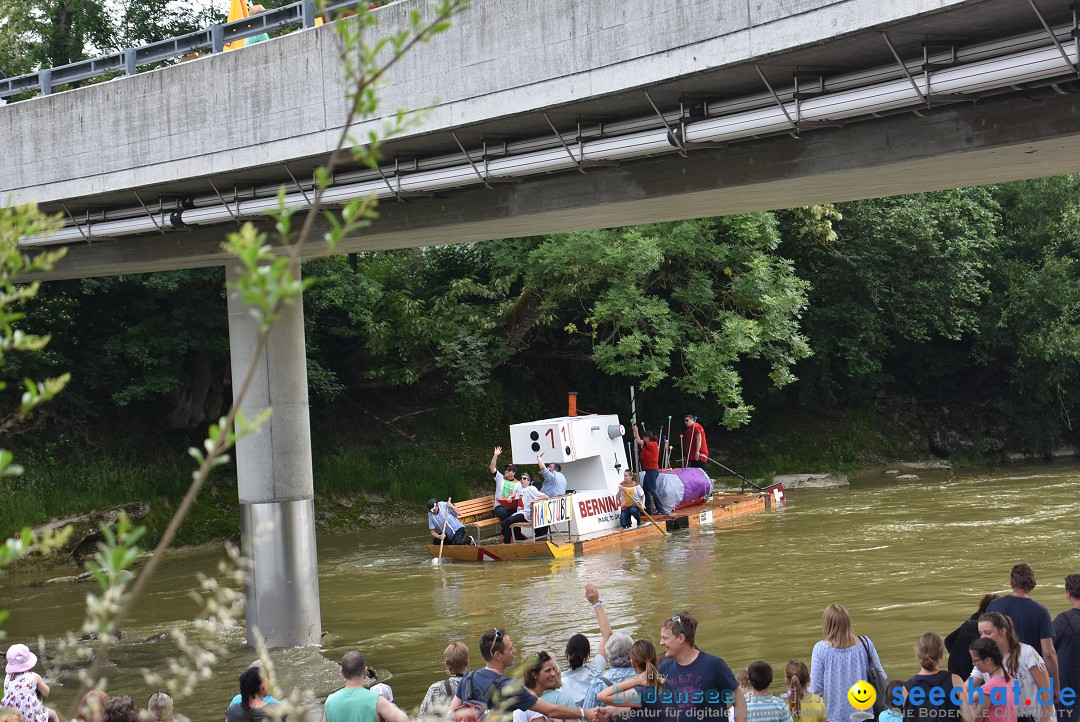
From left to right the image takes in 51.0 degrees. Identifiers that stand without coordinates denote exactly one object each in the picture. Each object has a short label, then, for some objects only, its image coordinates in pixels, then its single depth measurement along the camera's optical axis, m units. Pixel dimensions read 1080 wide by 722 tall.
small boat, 21.92
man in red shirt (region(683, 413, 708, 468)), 27.02
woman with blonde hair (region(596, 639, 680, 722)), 6.75
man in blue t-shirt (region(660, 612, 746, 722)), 6.60
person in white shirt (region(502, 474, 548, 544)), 22.55
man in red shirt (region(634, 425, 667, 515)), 25.03
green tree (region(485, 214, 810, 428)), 27.06
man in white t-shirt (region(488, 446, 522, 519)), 23.61
